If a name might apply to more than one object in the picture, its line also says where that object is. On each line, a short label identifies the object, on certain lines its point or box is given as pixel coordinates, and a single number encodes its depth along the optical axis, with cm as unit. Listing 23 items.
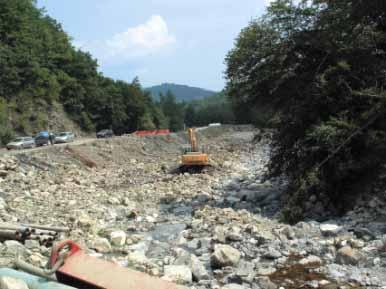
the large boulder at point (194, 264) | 824
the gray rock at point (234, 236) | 1014
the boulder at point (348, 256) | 845
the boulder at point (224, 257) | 876
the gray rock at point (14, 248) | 782
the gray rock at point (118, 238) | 1058
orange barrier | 5008
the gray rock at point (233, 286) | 757
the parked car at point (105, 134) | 5281
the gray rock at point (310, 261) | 872
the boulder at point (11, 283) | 522
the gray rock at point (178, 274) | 799
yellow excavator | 2481
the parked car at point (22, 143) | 3509
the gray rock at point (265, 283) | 774
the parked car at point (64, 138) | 4150
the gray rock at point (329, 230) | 1027
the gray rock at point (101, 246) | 987
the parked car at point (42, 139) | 3751
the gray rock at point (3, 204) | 1313
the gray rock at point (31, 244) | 852
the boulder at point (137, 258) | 901
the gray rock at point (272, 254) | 914
